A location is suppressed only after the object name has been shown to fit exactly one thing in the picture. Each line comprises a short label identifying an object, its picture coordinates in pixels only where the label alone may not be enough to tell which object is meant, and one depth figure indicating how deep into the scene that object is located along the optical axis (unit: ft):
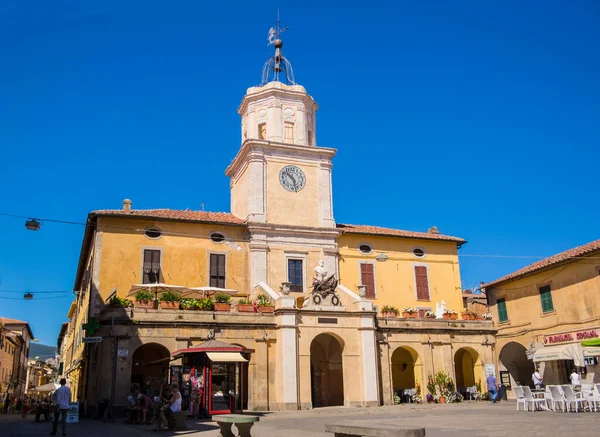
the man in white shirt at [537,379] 80.64
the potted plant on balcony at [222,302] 86.22
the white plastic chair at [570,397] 61.98
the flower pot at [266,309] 87.86
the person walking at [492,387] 94.08
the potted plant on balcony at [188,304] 84.02
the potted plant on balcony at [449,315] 103.60
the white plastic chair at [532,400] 65.83
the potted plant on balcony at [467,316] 104.73
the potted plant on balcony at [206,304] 85.05
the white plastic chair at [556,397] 63.00
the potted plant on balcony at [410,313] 100.42
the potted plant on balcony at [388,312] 98.27
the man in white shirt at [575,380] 74.69
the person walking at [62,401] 52.04
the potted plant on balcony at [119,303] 79.15
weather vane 123.65
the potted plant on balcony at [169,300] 83.04
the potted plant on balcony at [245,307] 86.43
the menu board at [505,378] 107.96
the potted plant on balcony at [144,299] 81.66
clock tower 101.71
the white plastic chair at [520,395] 68.28
